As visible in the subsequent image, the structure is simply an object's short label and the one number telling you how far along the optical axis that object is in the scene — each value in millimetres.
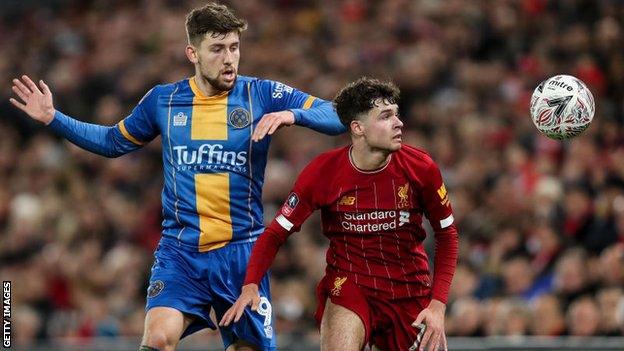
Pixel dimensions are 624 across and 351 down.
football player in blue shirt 15312
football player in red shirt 15328
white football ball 16844
